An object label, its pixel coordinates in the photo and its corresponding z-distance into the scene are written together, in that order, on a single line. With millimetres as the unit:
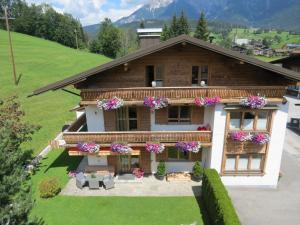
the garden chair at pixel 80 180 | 17927
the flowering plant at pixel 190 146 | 17047
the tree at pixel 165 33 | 103125
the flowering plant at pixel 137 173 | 19219
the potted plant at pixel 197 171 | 18375
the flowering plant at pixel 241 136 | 16656
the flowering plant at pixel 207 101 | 16062
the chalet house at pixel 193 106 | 16203
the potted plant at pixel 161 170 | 18688
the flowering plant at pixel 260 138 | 16609
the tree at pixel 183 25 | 102250
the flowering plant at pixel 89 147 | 17484
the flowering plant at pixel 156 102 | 16422
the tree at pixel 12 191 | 9555
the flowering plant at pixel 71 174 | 19609
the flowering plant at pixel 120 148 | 17344
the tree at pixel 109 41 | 102188
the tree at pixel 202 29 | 95200
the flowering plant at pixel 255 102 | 15664
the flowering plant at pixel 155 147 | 17078
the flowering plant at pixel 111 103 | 16594
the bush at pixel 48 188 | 16859
